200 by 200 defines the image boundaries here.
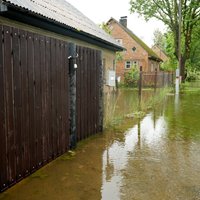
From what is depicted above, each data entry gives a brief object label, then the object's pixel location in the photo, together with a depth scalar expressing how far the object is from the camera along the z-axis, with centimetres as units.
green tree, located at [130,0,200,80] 2368
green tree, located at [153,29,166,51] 7769
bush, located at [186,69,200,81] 4094
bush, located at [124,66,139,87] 2393
